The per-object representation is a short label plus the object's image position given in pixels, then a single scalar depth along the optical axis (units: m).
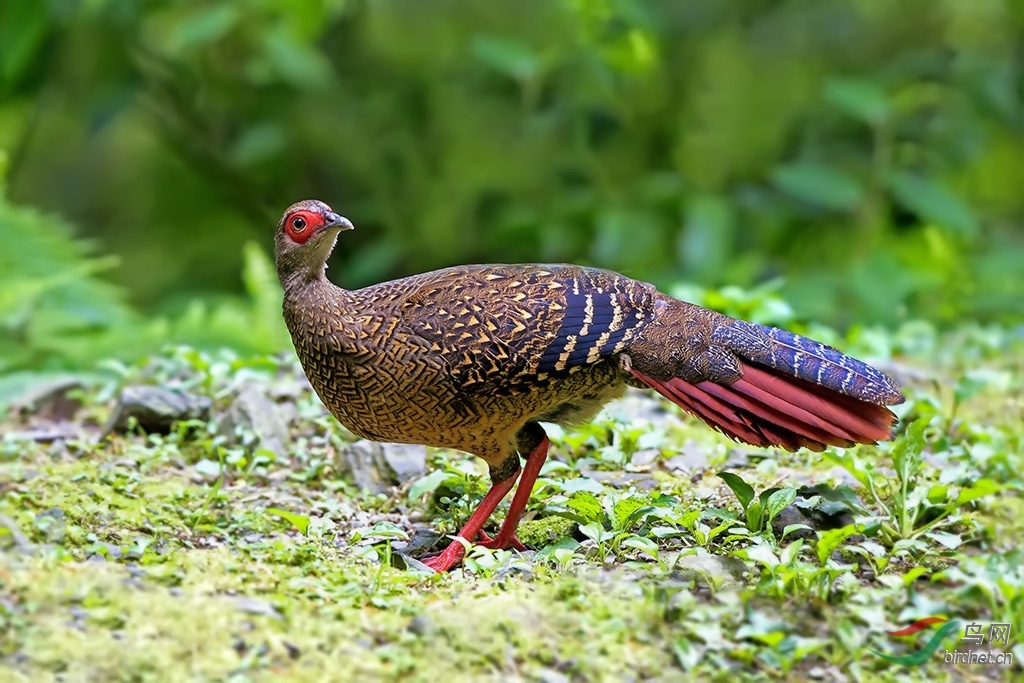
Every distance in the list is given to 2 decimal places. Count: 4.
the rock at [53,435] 10.93
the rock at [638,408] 11.76
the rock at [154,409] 10.87
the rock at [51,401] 12.12
